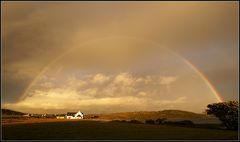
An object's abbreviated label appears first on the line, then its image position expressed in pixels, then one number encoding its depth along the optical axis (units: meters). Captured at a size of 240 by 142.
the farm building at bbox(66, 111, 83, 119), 192.38
